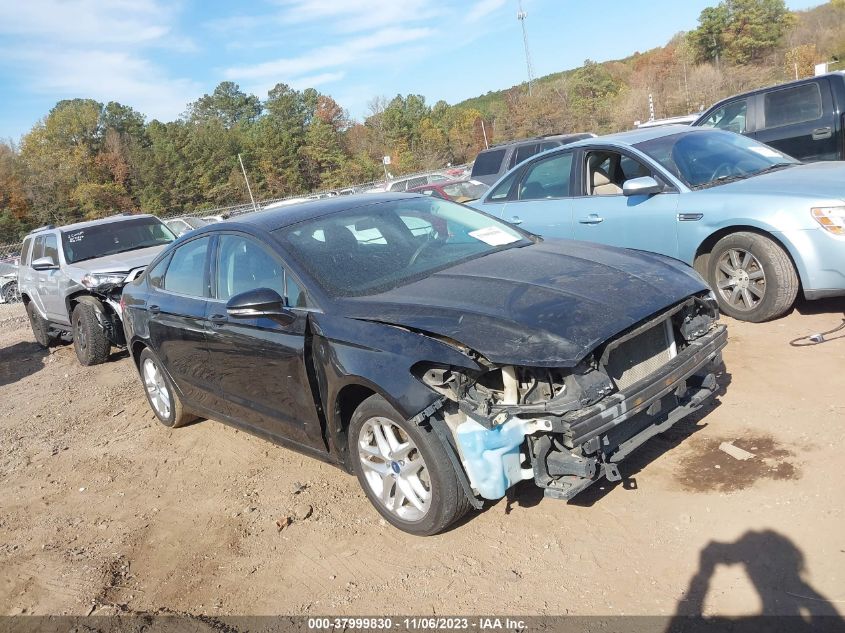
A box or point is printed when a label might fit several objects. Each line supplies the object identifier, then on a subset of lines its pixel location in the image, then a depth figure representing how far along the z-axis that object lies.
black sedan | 3.05
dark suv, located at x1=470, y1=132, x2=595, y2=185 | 15.01
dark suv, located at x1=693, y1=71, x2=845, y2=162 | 9.11
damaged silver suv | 8.73
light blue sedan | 5.14
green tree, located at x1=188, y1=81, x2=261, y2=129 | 103.38
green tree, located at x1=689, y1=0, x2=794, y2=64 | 64.00
